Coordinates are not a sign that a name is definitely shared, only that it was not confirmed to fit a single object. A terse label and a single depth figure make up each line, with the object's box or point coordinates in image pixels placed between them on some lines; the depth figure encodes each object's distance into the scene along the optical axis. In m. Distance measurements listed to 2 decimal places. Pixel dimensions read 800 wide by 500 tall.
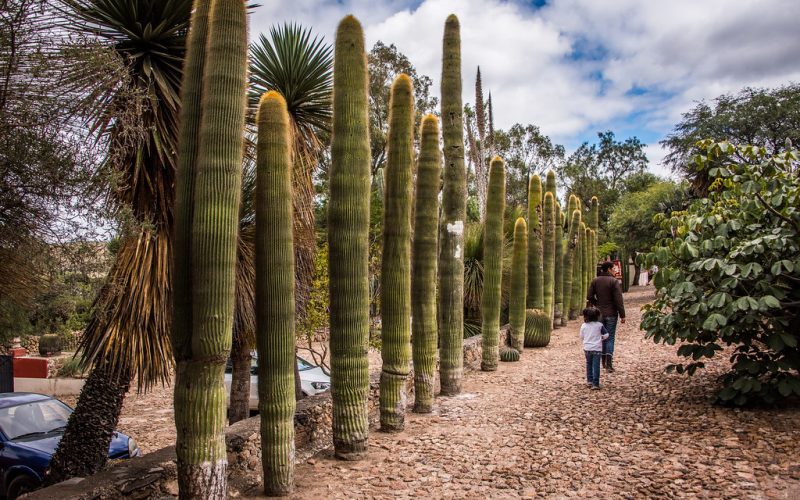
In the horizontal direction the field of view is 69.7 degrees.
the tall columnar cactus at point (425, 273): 7.90
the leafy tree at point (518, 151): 38.25
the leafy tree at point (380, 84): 24.00
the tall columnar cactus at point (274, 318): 5.10
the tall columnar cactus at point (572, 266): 19.22
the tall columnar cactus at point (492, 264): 11.04
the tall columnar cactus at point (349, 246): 5.90
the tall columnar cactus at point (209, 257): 4.20
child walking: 8.54
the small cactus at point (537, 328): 14.19
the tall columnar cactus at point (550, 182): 17.23
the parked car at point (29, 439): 7.63
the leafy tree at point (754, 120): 26.23
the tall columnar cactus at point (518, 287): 13.06
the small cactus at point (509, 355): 12.14
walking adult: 9.67
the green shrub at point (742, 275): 5.91
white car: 11.53
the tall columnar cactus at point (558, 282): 18.34
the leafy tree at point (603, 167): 43.09
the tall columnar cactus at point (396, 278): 6.87
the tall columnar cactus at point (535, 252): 14.45
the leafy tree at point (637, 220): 27.42
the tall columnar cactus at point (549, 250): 15.57
